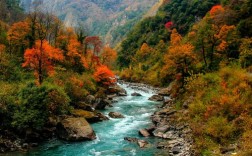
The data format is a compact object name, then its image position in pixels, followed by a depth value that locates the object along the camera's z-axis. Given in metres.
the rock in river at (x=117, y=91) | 73.10
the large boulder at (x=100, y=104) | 53.78
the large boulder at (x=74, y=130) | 35.99
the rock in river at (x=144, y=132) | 37.97
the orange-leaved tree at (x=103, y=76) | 67.29
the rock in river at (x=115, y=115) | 48.62
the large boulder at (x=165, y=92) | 69.12
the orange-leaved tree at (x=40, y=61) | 47.75
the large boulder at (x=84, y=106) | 48.25
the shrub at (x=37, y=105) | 34.41
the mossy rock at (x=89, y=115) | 43.97
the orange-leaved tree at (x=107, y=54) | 88.06
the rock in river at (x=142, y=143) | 33.67
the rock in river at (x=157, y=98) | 63.78
